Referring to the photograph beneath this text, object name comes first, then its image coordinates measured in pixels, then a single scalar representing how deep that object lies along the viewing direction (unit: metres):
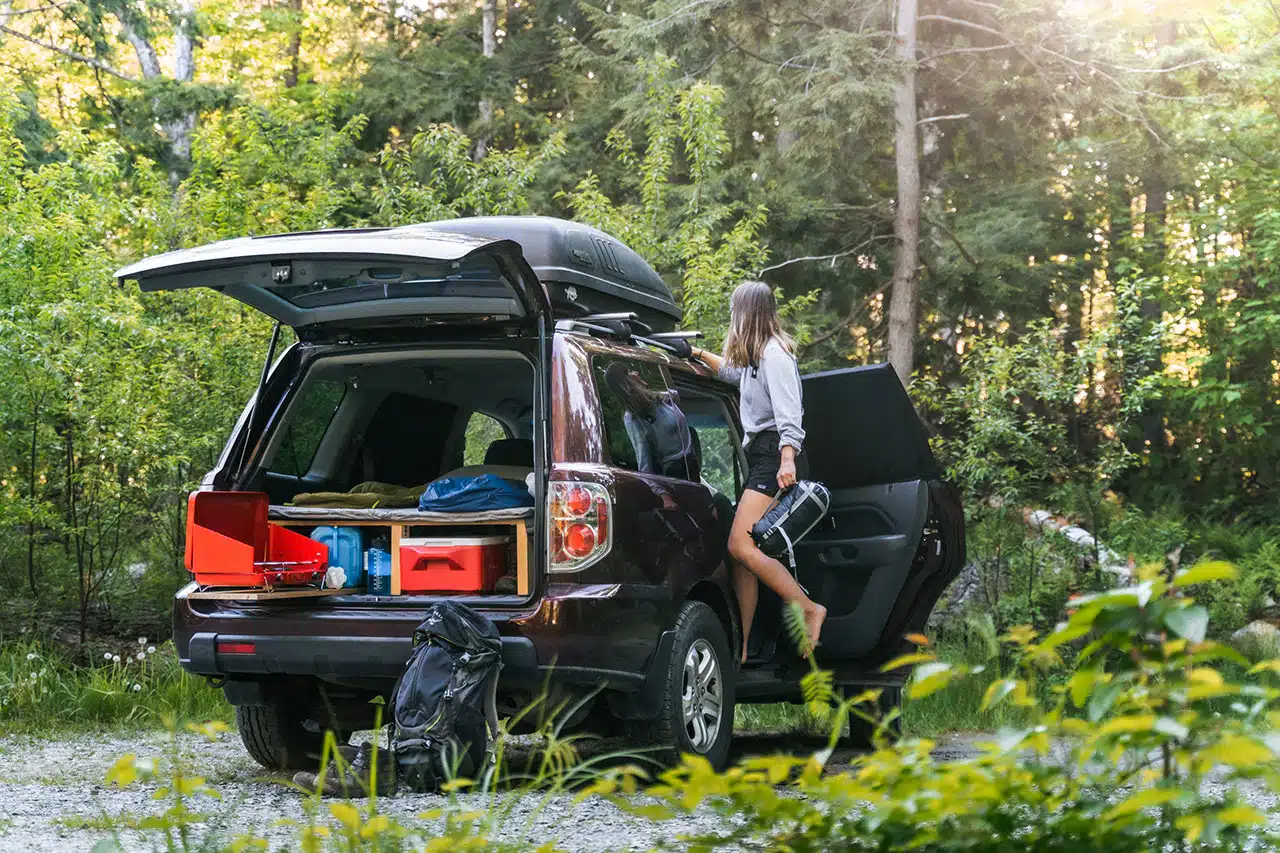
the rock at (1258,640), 12.75
